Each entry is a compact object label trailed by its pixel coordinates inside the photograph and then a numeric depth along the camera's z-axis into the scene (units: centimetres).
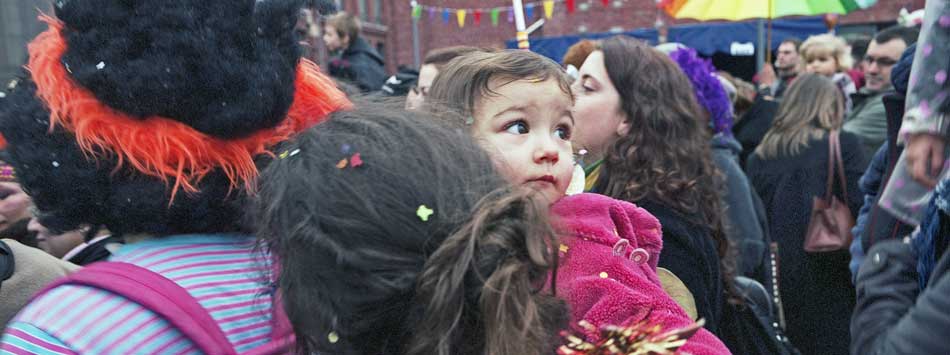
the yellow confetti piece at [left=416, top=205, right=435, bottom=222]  101
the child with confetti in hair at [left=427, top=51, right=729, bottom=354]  136
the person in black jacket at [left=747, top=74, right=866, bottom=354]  450
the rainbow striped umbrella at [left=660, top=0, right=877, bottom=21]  700
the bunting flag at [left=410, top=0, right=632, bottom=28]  805
